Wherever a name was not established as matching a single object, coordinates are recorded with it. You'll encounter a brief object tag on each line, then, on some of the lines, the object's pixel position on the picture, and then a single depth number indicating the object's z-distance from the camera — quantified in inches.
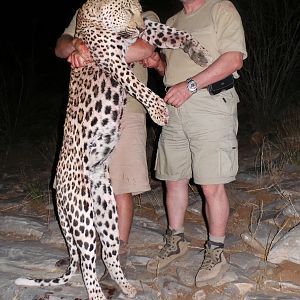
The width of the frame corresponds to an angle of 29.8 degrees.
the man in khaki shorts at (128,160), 171.6
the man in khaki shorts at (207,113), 153.2
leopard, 150.6
